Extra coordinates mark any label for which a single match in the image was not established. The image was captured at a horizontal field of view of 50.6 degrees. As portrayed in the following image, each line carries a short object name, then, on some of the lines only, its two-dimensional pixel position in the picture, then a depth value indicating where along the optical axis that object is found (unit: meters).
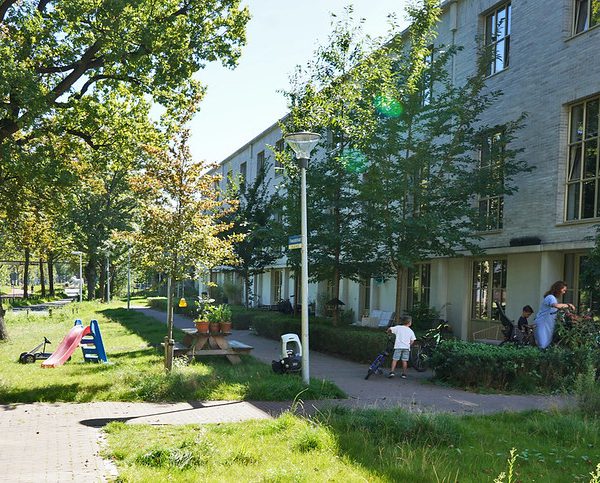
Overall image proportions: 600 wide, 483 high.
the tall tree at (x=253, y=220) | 29.30
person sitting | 15.45
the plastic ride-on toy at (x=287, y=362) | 11.72
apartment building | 15.83
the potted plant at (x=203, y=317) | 13.76
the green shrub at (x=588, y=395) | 8.31
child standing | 13.02
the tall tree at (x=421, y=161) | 15.95
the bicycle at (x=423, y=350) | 13.59
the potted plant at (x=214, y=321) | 13.91
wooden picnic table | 13.58
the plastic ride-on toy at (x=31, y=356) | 13.25
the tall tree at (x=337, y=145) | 17.30
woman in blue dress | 12.63
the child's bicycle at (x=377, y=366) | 12.59
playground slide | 12.67
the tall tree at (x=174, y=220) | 11.62
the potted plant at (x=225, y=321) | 13.98
